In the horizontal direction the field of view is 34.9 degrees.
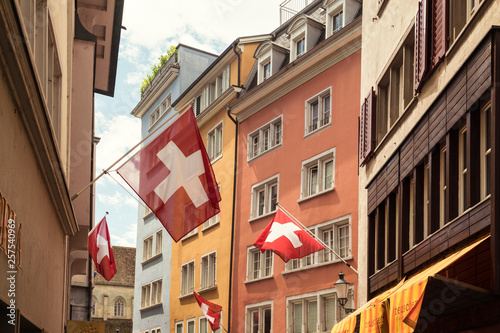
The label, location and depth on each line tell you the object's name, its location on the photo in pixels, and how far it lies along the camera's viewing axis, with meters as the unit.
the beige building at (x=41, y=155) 7.10
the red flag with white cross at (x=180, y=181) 11.96
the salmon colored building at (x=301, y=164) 27.00
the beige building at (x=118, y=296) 79.06
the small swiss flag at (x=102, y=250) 21.27
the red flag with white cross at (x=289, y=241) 21.58
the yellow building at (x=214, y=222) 35.78
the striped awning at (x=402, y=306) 11.11
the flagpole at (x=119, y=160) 12.47
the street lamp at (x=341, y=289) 19.00
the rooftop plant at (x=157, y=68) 51.00
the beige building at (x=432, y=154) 10.74
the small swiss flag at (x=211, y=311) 30.14
